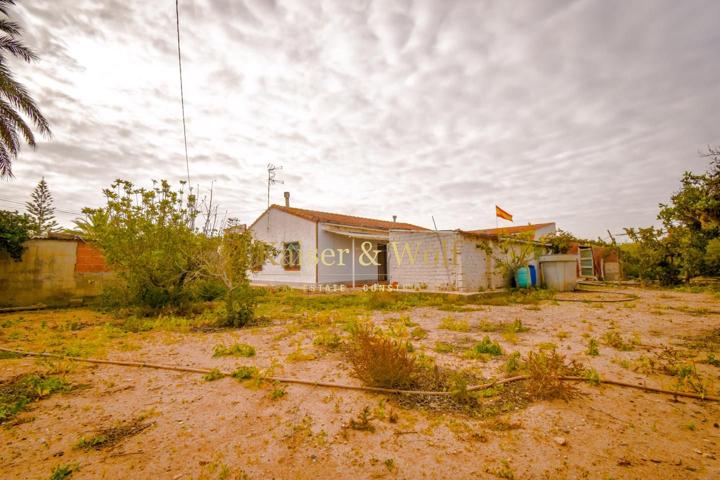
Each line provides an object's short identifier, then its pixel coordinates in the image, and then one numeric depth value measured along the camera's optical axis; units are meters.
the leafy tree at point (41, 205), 30.80
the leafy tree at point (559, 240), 13.86
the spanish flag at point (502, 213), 13.85
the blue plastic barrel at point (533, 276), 13.24
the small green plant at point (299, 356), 4.35
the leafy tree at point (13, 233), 9.17
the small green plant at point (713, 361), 3.83
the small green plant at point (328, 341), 5.01
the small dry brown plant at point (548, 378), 3.03
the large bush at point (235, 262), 6.89
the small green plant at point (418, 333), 5.51
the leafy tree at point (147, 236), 7.34
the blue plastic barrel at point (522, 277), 12.89
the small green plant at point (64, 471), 2.01
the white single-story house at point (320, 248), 15.34
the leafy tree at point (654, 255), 13.99
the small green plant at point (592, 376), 3.29
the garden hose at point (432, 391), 2.97
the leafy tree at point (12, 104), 8.85
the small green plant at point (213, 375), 3.72
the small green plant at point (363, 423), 2.59
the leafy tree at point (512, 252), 12.51
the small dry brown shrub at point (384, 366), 3.31
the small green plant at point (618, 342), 4.59
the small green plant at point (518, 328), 5.89
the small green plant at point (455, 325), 6.14
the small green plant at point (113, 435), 2.40
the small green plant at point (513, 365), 3.67
